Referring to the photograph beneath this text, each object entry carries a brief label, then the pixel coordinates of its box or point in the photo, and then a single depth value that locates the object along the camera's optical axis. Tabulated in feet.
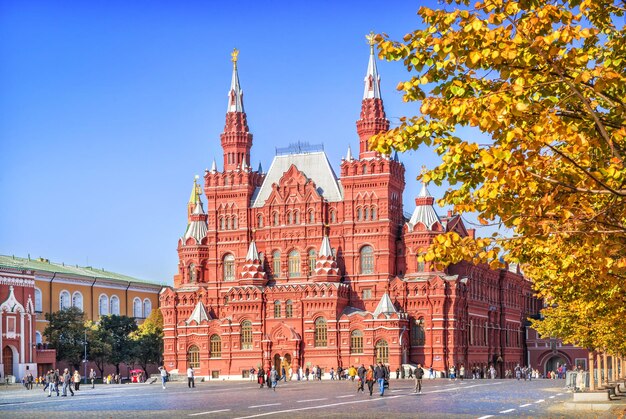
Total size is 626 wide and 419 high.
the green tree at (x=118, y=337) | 361.10
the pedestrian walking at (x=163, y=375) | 242.50
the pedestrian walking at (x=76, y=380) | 228.43
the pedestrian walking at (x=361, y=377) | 193.67
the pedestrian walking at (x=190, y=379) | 246.06
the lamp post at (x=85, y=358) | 324.23
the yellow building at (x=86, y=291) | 378.53
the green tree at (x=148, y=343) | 371.15
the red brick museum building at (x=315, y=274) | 312.91
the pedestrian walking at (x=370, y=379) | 181.11
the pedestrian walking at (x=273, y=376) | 218.18
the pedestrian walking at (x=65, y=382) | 205.05
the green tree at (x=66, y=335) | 346.33
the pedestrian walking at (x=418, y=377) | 190.27
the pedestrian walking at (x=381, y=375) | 179.03
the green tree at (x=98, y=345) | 347.56
